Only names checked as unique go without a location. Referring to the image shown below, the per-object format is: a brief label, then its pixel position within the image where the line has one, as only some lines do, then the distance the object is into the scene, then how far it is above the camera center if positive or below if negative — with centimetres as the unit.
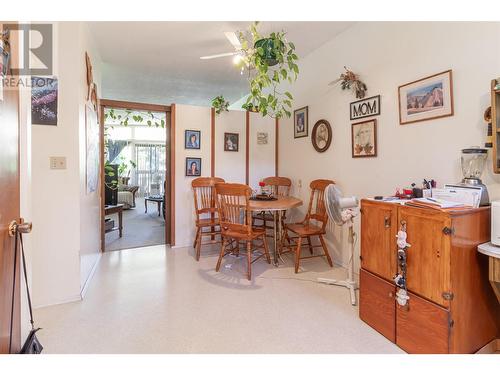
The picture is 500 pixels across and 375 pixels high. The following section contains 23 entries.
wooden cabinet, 146 -60
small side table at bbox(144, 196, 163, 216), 624 -32
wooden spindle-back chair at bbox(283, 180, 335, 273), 297 -50
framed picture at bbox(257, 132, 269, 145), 440 +82
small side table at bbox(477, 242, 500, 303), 142 -43
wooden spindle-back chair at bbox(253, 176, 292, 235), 394 -4
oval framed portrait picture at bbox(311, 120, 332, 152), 331 +66
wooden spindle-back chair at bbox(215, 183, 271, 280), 273 -32
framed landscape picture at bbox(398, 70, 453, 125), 202 +72
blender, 162 +12
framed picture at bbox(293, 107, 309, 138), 375 +94
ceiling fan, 258 +150
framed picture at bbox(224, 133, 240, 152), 420 +73
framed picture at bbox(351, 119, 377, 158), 269 +50
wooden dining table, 280 -23
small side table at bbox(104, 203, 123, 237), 429 -40
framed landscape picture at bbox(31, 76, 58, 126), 206 +70
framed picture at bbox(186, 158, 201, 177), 396 +30
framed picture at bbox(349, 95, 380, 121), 266 +83
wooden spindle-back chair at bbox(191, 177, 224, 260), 365 -22
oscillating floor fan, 237 -23
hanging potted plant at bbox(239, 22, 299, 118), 257 +132
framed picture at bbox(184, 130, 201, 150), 394 +72
